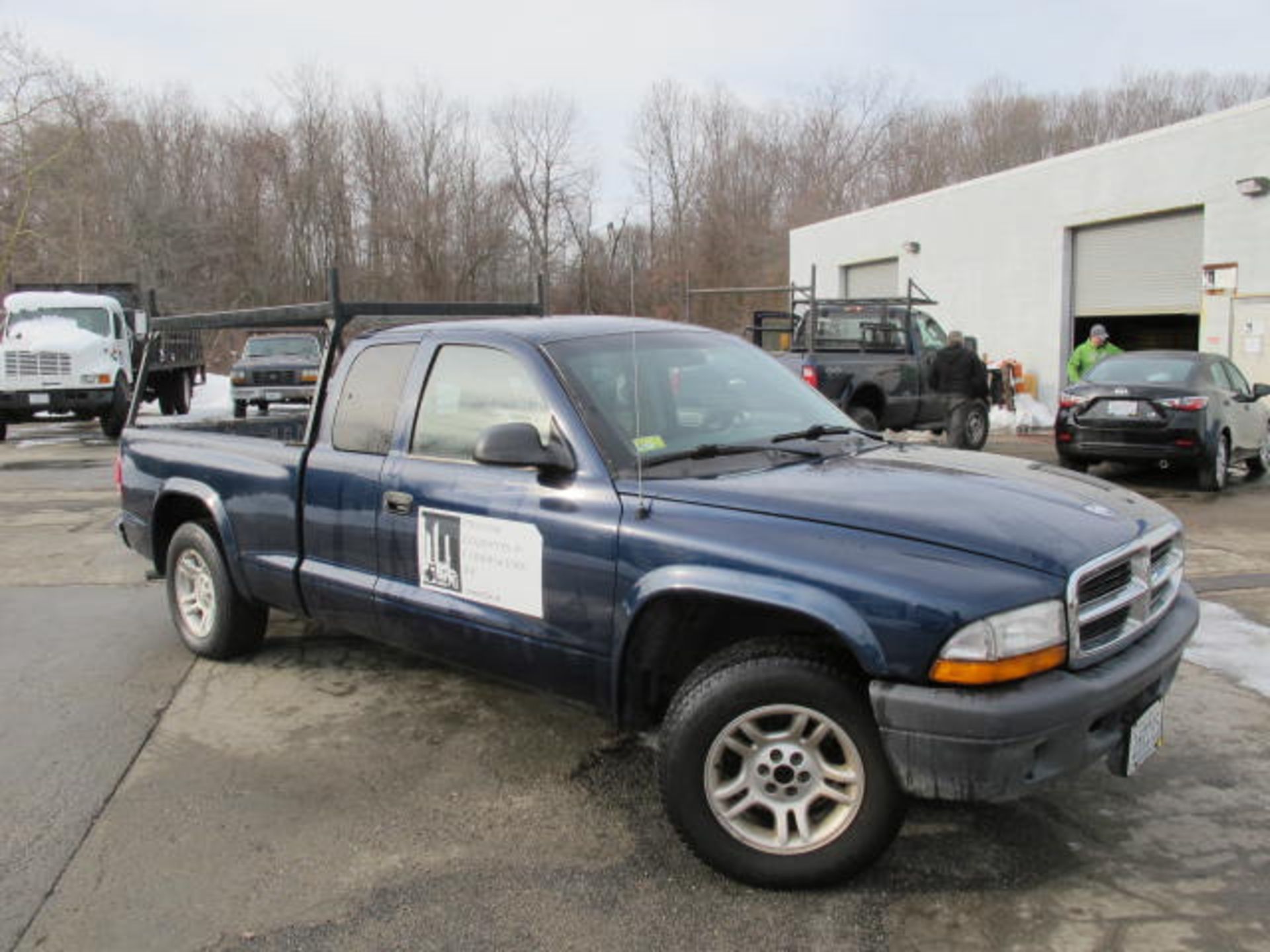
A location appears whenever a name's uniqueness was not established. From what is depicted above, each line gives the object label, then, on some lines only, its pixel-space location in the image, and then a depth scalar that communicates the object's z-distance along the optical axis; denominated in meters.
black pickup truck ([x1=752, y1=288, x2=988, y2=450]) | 12.00
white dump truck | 16.95
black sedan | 10.20
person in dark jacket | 12.78
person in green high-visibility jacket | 13.42
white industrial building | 14.59
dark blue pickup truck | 2.71
